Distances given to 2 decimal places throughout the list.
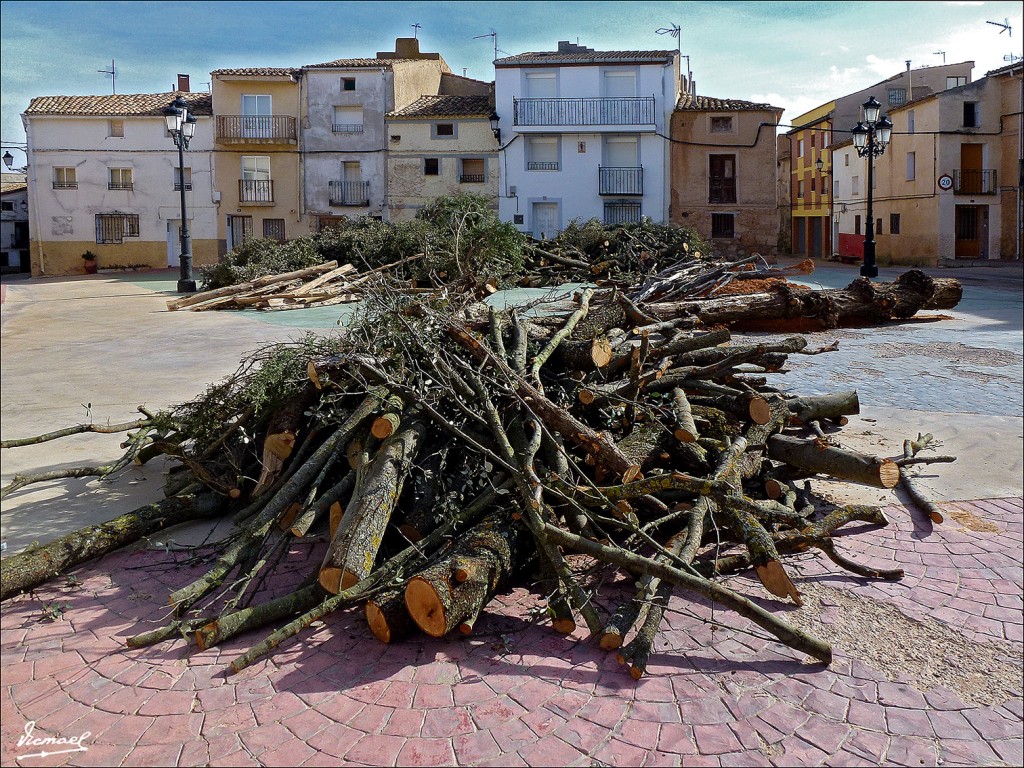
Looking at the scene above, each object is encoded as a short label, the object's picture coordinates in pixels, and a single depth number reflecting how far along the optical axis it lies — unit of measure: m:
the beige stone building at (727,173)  33.78
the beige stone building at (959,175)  33.56
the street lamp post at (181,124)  19.70
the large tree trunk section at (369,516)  3.79
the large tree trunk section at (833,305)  11.92
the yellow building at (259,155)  34.53
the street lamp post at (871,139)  19.72
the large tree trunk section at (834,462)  4.88
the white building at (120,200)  30.97
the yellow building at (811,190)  45.81
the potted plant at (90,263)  34.22
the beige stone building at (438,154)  34.06
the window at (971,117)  33.78
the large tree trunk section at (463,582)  3.52
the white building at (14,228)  40.31
